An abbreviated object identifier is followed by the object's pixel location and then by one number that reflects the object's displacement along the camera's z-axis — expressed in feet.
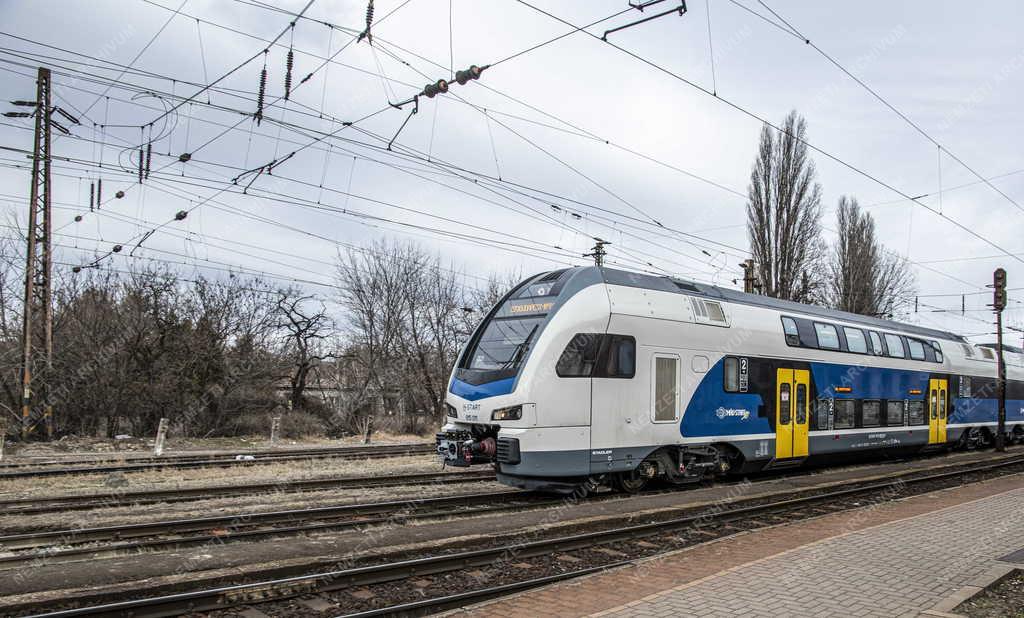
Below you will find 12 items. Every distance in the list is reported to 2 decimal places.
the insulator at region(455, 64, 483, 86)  34.12
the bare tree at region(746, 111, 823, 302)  116.98
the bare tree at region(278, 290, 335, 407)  104.99
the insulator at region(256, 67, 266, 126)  40.98
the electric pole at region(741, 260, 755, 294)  100.83
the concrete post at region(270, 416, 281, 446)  78.48
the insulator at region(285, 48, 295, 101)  39.24
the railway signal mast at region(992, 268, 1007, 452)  71.72
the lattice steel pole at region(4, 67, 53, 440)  68.59
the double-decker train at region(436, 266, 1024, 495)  36.01
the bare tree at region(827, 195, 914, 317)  146.92
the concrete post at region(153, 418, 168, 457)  63.33
